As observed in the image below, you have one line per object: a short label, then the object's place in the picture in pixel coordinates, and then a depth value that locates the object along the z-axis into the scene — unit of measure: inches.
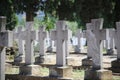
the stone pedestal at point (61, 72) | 471.5
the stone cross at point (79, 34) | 893.4
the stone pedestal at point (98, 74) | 443.5
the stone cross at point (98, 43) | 455.5
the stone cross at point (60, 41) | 486.3
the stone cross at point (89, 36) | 475.8
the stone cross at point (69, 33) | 486.7
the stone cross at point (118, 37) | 544.6
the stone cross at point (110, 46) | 846.9
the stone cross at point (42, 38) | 651.5
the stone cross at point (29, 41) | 529.0
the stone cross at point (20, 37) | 578.4
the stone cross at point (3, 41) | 372.4
